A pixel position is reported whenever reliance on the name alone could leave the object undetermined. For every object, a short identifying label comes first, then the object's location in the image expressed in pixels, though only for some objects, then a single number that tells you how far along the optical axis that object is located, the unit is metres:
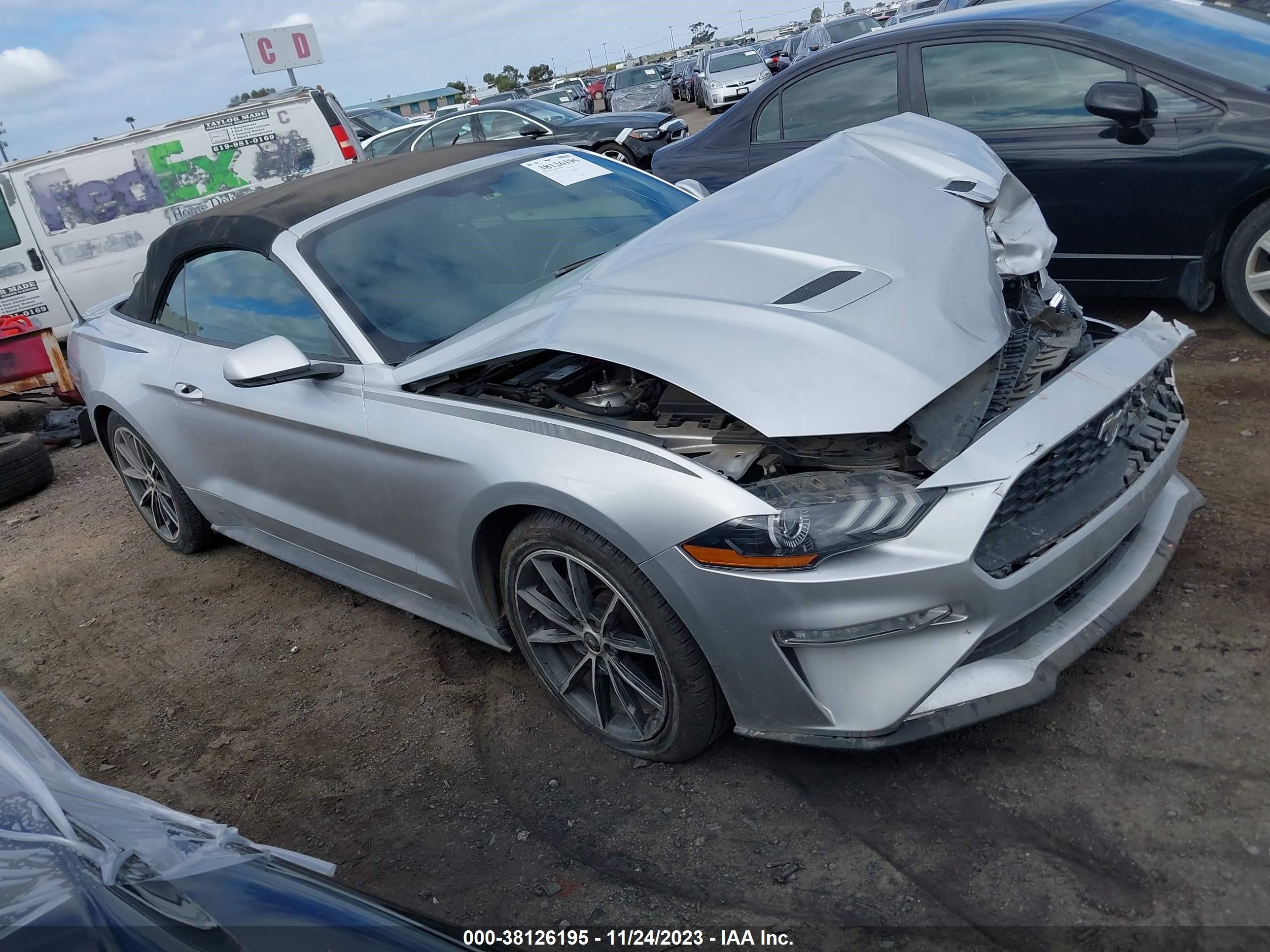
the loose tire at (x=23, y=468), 6.41
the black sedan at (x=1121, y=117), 4.37
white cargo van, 9.02
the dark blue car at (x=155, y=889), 1.40
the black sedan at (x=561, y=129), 13.05
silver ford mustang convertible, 2.28
